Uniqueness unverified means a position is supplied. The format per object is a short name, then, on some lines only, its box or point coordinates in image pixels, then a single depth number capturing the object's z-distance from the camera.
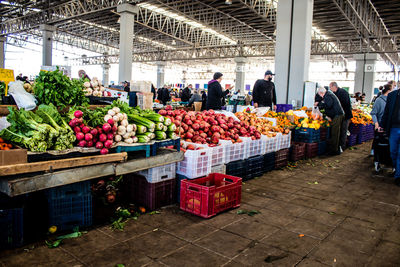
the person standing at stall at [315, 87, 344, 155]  8.52
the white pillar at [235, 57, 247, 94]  26.27
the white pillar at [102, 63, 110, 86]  41.34
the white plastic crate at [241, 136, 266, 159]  5.53
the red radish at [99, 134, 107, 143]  3.55
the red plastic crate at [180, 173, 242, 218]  3.82
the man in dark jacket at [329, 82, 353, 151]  8.71
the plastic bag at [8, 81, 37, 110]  4.33
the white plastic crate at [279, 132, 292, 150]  6.70
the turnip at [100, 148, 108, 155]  3.47
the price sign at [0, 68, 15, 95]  4.92
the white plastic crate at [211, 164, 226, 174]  4.78
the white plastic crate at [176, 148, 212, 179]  4.28
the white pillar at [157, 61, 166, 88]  33.56
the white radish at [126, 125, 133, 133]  3.84
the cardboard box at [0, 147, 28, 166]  2.75
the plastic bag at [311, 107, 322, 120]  8.32
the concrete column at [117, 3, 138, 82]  16.11
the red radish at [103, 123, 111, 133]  3.59
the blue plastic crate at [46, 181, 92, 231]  3.24
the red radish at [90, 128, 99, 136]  3.50
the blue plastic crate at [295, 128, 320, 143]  7.93
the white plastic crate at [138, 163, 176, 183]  4.04
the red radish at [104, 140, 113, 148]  3.55
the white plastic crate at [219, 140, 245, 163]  5.05
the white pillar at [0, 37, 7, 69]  28.19
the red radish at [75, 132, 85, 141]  3.42
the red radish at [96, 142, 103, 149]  3.48
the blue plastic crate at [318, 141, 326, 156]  8.49
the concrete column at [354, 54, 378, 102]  23.25
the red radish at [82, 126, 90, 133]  3.48
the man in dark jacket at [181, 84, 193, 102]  17.03
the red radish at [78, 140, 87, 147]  3.41
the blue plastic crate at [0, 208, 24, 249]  2.88
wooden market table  2.79
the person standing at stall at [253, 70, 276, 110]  8.20
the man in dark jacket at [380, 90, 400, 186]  5.69
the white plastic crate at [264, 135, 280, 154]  6.18
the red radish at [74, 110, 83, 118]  3.54
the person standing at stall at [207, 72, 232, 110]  7.03
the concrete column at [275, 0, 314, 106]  10.16
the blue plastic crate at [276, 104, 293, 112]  9.32
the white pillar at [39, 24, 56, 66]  22.08
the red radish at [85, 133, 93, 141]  3.42
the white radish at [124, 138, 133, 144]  3.83
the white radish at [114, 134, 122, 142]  3.75
